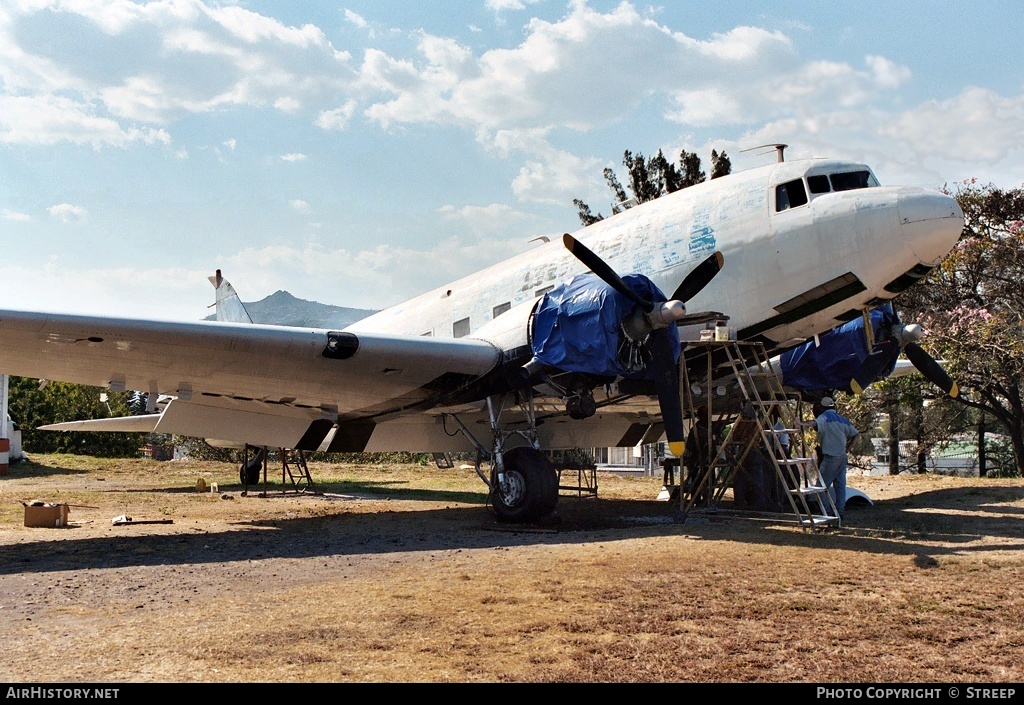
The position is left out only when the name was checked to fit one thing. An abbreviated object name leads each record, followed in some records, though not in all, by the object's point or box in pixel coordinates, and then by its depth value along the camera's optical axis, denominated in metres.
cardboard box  13.44
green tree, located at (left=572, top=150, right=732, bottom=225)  36.00
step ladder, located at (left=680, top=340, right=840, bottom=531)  12.09
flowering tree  24.70
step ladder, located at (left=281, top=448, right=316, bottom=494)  23.81
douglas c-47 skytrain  11.91
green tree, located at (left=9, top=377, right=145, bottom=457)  45.22
